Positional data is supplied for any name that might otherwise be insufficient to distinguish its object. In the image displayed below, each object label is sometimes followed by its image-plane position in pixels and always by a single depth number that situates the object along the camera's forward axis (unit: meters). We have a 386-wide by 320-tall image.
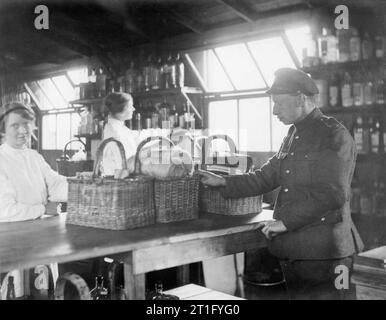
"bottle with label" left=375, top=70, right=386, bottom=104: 4.09
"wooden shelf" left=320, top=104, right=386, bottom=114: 4.11
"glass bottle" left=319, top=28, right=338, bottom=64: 4.28
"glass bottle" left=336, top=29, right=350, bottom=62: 4.22
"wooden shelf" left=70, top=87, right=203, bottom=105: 5.97
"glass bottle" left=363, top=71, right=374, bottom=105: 4.15
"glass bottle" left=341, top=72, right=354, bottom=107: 4.27
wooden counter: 1.67
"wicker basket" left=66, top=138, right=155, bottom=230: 2.01
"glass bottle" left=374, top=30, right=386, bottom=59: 4.03
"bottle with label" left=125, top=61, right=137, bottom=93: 6.62
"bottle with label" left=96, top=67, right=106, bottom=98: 7.23
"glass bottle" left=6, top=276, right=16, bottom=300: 2.32
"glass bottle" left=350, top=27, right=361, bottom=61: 4.15
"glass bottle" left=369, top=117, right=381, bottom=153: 4.13
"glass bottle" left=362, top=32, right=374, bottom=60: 4.10
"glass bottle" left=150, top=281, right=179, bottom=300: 2.11
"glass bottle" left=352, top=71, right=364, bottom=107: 4.20
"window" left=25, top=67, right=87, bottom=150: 9.04
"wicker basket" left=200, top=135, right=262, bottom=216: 2.49
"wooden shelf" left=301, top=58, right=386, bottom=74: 4.07
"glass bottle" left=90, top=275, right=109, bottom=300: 2.56
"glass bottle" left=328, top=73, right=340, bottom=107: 4.37
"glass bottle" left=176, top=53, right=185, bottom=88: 6.03
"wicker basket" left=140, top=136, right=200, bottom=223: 2.18
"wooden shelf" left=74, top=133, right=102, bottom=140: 7.45
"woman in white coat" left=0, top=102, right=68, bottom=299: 2.37
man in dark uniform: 2.06
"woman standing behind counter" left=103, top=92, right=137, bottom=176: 3.75
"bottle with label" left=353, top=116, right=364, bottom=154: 4.20
